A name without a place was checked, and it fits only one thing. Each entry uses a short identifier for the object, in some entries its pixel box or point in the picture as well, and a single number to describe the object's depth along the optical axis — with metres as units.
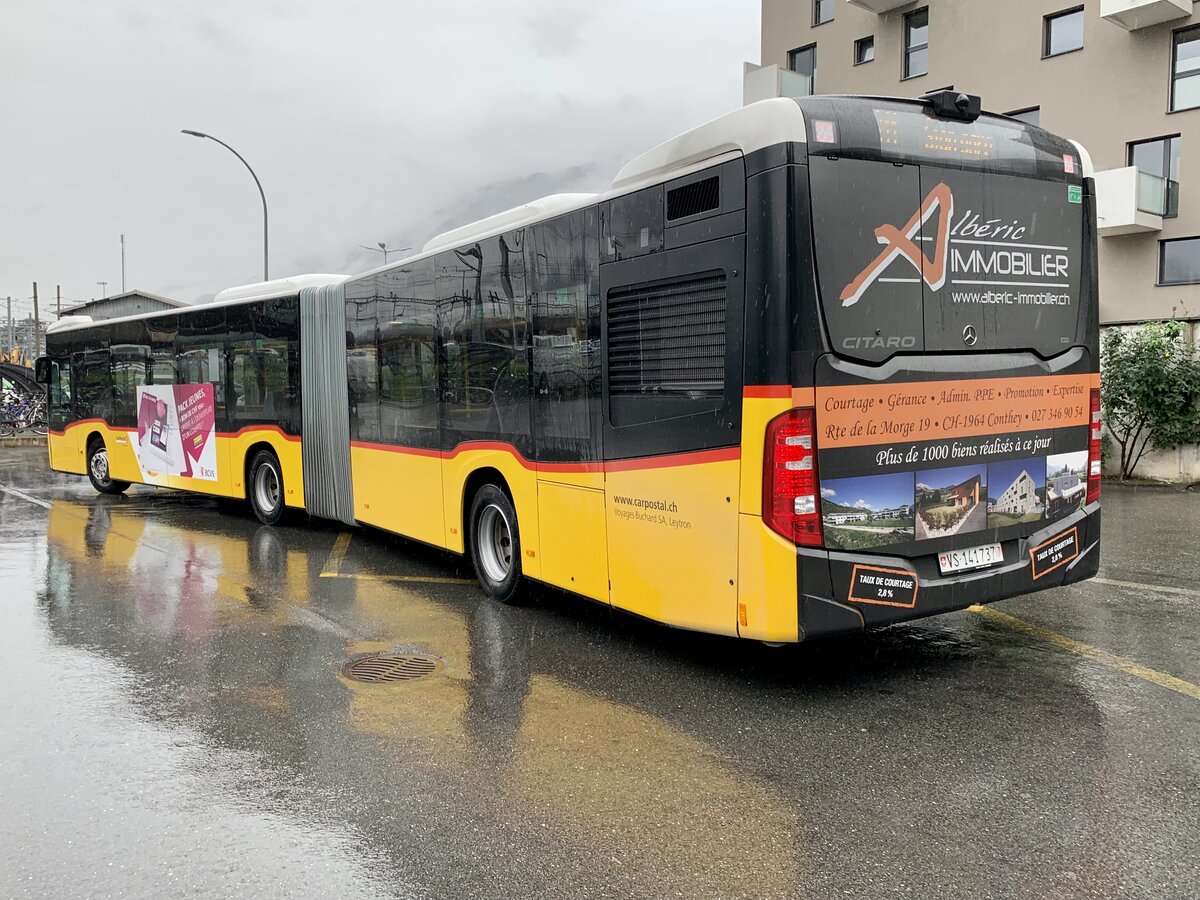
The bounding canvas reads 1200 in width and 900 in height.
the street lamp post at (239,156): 23.83
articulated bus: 5.07
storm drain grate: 6.01
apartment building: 21.86
